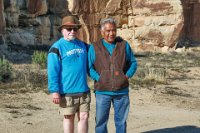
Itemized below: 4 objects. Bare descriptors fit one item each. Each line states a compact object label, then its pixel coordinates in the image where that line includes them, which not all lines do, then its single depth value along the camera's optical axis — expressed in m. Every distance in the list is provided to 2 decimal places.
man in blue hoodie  4.98
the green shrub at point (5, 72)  11.54
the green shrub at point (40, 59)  15.73
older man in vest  5.18
